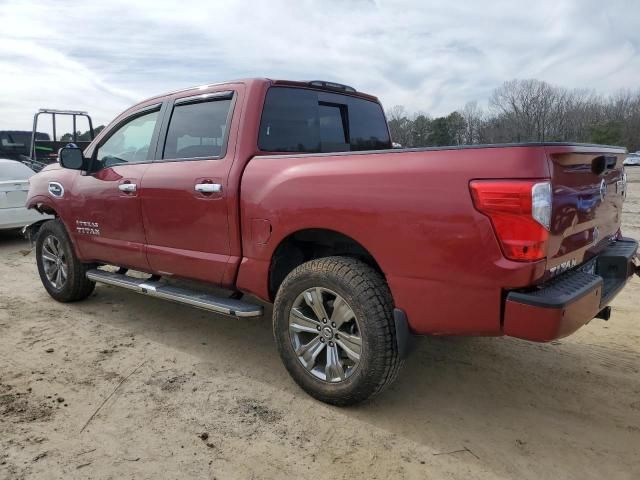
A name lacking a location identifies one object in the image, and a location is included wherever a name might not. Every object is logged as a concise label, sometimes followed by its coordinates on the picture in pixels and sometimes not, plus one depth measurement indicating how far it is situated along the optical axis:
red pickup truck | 2.38
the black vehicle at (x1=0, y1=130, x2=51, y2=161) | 14.00
